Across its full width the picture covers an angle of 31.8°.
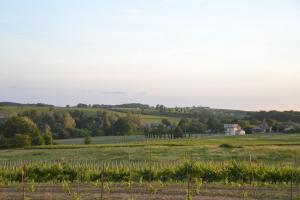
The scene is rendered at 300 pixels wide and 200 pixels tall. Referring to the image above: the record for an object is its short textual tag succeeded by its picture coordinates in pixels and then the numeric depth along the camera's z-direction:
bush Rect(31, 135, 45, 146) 84.31
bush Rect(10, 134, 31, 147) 81.94
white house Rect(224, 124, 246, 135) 110.88
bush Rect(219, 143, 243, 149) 64.44
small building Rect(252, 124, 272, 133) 116.75
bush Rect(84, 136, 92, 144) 83.54
